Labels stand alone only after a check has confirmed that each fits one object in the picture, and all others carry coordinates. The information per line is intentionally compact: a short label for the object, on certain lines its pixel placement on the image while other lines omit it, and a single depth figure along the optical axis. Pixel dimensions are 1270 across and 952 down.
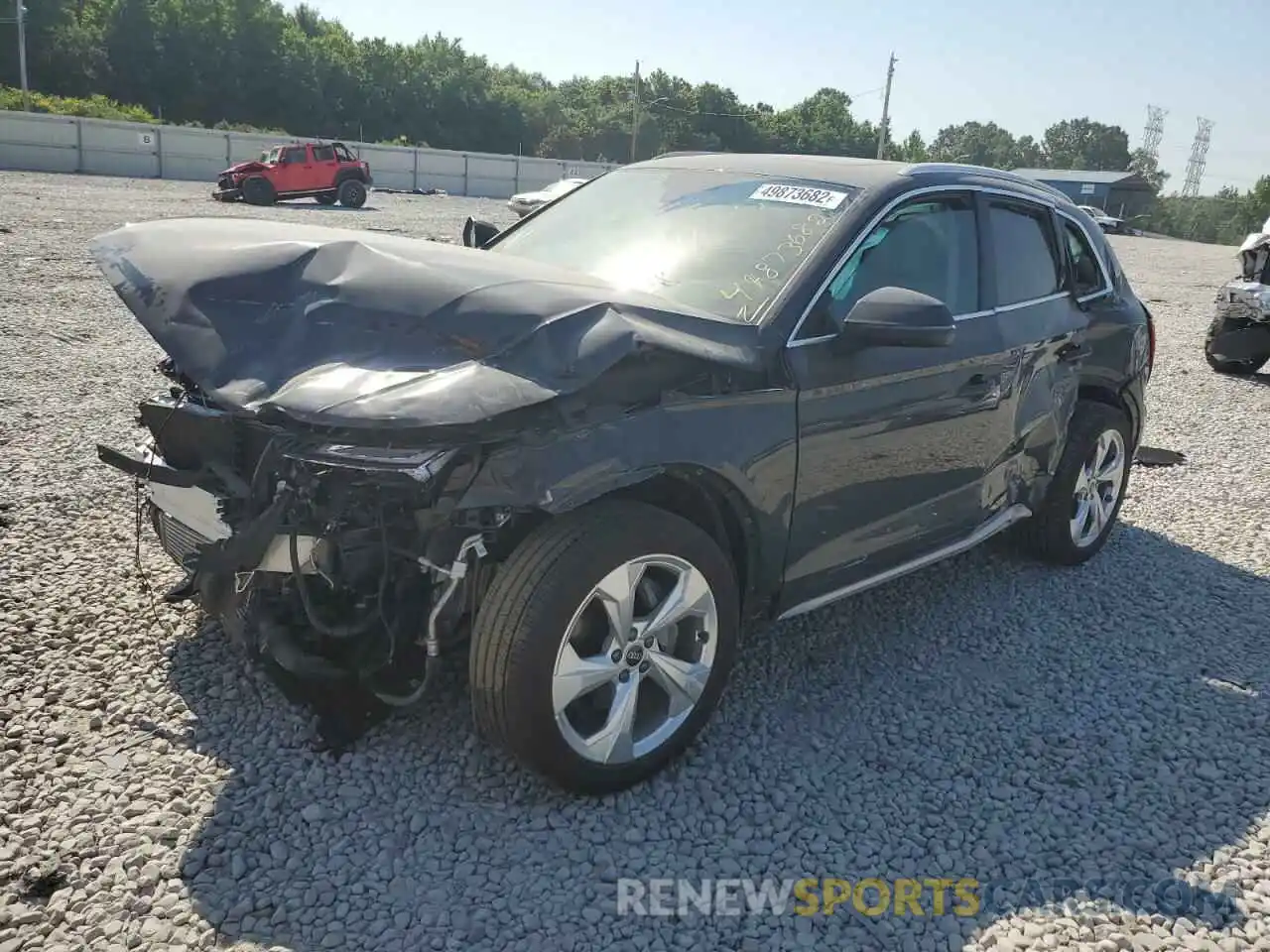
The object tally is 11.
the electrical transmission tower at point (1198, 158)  122.44
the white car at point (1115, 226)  43.69
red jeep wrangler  25.17
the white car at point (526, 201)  20.20
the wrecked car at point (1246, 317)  10.75
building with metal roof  71.68
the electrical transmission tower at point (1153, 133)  122.18
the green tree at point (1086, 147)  129.12
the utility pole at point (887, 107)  63.28
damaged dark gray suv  2.64
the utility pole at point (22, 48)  41.30
